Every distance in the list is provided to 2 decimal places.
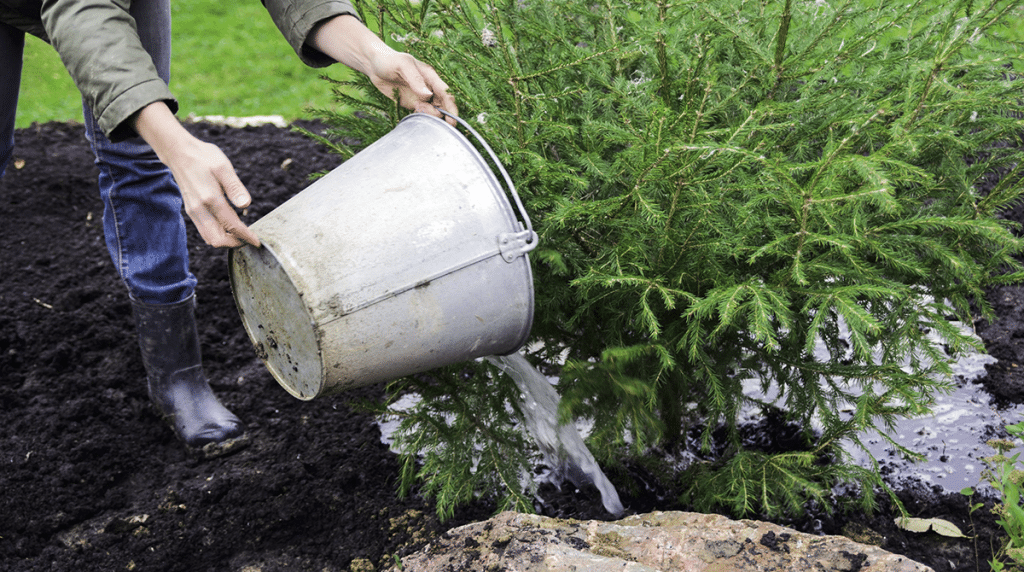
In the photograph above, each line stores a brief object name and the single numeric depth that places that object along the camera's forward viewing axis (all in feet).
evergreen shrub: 5.37
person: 5.12
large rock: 5.29
